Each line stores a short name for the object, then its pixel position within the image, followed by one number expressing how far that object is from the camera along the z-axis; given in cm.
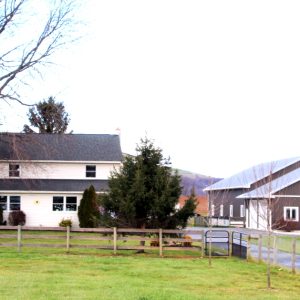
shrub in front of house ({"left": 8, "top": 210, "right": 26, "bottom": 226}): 4197
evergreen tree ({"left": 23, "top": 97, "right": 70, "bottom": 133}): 3365
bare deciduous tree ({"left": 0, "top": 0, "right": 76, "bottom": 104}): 3266
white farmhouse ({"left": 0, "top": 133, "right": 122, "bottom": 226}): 4319
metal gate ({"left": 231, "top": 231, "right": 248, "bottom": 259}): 2439
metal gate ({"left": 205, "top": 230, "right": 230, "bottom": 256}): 2494
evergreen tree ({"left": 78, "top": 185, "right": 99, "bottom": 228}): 4068
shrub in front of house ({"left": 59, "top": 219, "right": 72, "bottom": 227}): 4194
